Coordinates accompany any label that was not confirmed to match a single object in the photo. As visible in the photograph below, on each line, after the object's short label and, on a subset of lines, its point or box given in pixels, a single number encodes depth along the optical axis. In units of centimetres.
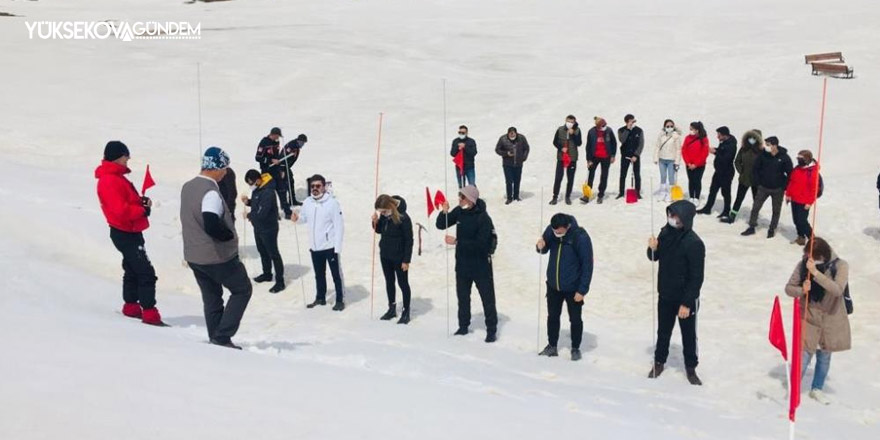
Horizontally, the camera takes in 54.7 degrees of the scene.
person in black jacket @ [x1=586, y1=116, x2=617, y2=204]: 1670
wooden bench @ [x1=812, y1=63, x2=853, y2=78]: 2709
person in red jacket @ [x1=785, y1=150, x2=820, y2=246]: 1315
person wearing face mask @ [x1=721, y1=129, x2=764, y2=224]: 1438
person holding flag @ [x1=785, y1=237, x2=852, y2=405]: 805
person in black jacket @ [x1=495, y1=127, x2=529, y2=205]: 1691
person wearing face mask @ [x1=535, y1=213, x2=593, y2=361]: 908
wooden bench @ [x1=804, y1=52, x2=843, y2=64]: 2864
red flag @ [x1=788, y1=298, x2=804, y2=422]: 594
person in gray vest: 680
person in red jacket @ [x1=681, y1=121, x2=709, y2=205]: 1611
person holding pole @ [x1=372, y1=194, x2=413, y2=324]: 1051
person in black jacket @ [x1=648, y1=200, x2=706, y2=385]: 848
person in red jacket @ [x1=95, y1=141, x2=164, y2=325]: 778
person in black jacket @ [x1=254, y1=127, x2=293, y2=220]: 1575
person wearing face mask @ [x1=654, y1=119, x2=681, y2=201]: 1656
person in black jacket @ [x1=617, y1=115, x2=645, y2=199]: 1686
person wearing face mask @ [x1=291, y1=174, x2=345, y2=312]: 1110
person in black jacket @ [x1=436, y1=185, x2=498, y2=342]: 968
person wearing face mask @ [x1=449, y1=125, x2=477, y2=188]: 1736
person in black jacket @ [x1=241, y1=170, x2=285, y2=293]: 1209
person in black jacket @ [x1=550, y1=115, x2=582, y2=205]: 1675
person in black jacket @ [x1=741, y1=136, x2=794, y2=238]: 1381
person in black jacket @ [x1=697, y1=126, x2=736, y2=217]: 1525
